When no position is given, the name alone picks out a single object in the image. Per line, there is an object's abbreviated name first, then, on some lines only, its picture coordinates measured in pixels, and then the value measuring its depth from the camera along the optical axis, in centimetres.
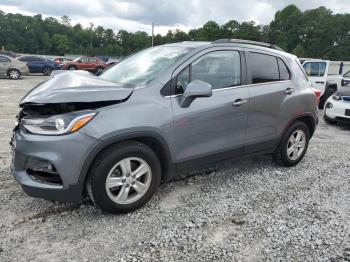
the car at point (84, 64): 2341
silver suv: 283
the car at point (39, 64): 2159
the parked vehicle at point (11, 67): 1691
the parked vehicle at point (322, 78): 1067
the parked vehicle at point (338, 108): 767
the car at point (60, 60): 2661
